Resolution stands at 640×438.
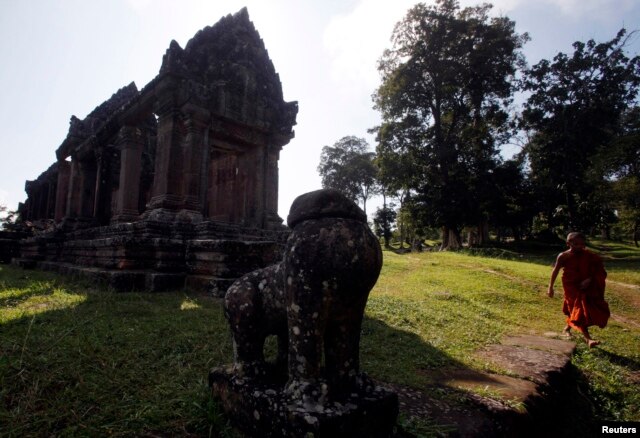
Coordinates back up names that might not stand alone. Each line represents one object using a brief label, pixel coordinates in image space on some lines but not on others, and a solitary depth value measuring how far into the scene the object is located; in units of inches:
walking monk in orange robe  218.1
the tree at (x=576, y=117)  820.0
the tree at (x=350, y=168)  1726.1
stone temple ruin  241.4
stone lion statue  63.4
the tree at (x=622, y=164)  695.7
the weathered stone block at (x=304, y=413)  58.1
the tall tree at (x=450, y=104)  842.8
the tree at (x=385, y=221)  1505.9
